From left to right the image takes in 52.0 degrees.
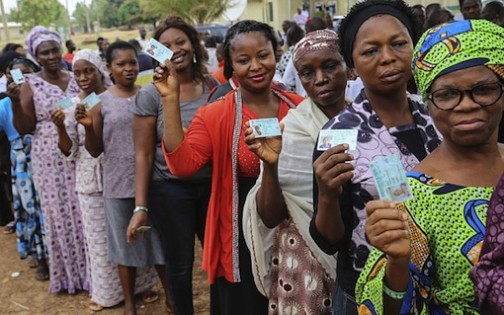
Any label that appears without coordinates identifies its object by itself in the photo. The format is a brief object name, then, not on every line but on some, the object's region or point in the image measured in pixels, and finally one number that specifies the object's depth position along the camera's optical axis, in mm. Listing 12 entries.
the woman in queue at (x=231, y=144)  2490
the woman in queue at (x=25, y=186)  4711
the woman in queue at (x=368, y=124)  1667
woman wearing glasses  1273
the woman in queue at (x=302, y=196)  2135
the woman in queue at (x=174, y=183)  3096
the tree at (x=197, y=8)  28250
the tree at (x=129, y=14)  52900
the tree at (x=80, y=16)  75831
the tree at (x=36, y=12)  42938
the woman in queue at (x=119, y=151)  3584
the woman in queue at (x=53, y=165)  4137
